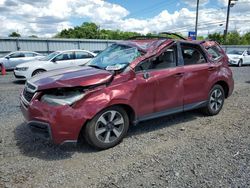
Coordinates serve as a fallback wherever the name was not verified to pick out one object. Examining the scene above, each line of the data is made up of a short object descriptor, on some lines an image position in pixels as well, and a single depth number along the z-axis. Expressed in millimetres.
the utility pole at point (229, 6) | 23639
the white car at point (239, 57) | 15352
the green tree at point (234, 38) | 47812
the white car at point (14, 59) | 12225
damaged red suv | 2653
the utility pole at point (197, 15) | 23720
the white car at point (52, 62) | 8101
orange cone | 11243
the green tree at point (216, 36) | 48465
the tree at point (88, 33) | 49462
